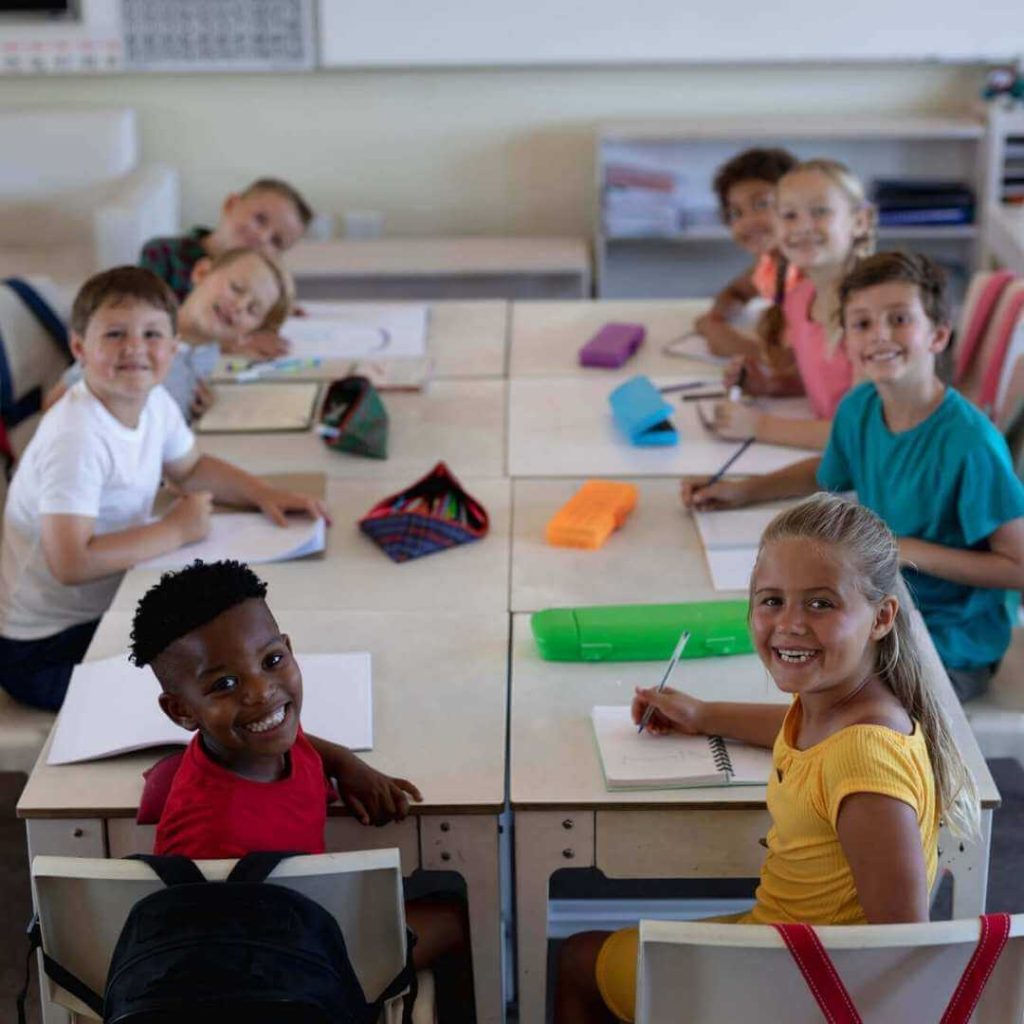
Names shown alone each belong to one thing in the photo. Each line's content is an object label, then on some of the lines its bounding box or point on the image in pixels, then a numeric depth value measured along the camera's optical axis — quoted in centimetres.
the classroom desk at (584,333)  343
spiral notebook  187
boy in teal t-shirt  233
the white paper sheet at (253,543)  248
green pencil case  215
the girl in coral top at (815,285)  303
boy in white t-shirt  243
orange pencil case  253
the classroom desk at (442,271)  508
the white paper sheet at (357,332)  354
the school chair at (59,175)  523
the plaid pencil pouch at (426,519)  250
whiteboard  525
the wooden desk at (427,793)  187
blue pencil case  296
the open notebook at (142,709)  197
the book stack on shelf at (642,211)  529
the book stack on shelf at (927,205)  525
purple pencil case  342
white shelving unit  524
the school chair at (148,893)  157
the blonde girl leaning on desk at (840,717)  164
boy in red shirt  175
